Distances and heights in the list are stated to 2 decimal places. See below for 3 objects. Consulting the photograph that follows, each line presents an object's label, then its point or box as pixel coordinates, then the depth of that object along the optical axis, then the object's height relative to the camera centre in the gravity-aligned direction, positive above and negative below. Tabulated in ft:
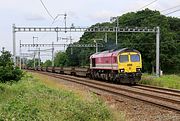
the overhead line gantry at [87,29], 169.07 +15.95
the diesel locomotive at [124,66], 118.32 +0.60
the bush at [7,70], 105.60 -0.36
